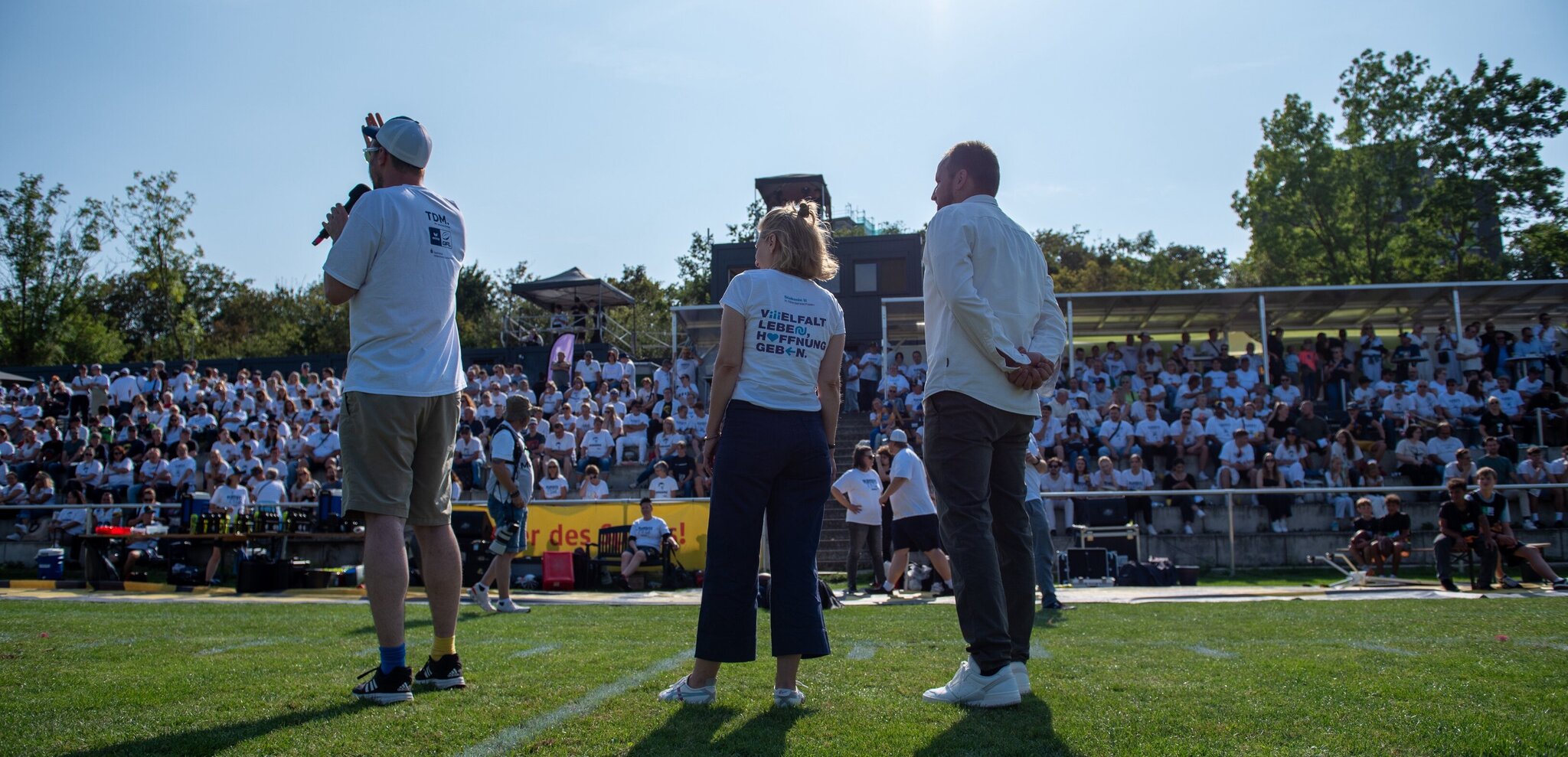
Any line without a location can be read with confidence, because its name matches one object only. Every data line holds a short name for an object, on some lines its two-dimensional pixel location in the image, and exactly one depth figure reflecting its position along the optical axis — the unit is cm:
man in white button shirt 369
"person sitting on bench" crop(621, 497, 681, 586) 1412
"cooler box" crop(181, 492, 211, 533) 1545
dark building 2981
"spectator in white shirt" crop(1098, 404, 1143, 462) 1827
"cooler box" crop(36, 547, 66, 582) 1473
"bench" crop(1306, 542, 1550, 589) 1267
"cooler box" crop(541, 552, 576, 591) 1373
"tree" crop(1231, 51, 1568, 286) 3825
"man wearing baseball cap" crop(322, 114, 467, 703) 378
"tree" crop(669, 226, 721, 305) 6394
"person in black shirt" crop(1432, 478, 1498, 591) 1223
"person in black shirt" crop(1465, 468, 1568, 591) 1230
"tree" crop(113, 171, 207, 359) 4653
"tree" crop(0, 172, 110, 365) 4347
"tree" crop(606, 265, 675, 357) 5962
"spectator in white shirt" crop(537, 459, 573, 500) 1647
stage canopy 3409
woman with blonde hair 369
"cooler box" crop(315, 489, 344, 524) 1519
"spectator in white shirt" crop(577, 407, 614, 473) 1958
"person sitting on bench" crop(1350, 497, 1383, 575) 1416
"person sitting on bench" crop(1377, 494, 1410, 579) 1427
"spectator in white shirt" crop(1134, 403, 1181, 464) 1808
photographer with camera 895
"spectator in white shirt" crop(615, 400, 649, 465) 2022
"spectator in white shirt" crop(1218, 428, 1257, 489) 1700
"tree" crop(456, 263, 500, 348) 5894
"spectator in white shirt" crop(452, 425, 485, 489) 1830
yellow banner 1472
